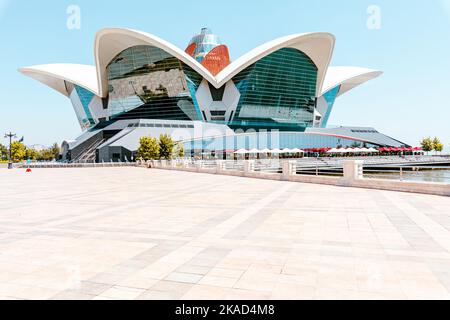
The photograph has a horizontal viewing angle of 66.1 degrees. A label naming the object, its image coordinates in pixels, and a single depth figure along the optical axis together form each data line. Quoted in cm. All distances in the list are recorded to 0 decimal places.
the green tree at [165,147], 6406
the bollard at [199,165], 3905
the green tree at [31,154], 11731
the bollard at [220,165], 3441
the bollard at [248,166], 2924
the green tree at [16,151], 8312
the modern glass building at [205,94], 7925
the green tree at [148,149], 6281
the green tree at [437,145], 10887
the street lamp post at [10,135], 7111
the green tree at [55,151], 13325
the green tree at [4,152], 12636
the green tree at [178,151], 6775
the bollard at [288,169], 2374
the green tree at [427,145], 10756
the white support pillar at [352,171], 1848
